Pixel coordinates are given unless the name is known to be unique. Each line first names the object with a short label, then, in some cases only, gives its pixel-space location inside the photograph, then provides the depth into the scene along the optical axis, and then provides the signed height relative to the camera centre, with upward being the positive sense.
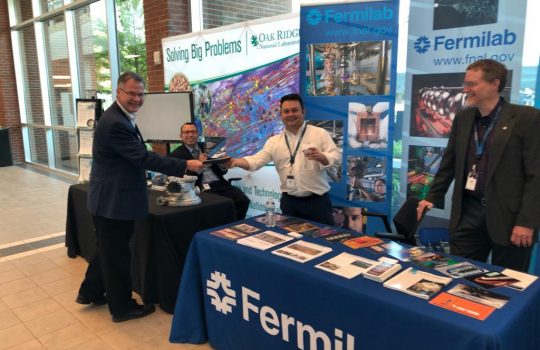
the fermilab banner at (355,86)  3.21 +0.10
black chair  2.64 -0.81
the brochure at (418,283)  1.53 -0.72
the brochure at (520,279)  1.59 -0.73
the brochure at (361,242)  2.05 -0.73
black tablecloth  2.76 -0.96
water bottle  2.42 -0.68
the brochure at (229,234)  2.19 -0.73
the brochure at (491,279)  1.61 -0.72
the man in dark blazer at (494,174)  1.92 -0.38
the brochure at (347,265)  1.72 -0.72
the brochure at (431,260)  1.82 -0.73
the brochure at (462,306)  1.38 -0.72
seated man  4.02 -0.81
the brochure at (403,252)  1.90 -0.73
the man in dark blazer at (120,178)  2.46 -0.48
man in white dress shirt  2.91 -0.47
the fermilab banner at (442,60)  2.67 +0.25
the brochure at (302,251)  1.89 -0.72
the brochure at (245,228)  2.31 -0.73
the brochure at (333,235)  2.15 -0.73
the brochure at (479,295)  1.47 -0.72
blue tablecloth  1.37 -0.83
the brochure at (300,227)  2.31 -0.73
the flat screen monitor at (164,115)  4.64 -0.18
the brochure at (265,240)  2.05 -0.72
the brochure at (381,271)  1.64 -0.71
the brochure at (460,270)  1.71 -0.73
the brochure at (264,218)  2.50 -0.74
